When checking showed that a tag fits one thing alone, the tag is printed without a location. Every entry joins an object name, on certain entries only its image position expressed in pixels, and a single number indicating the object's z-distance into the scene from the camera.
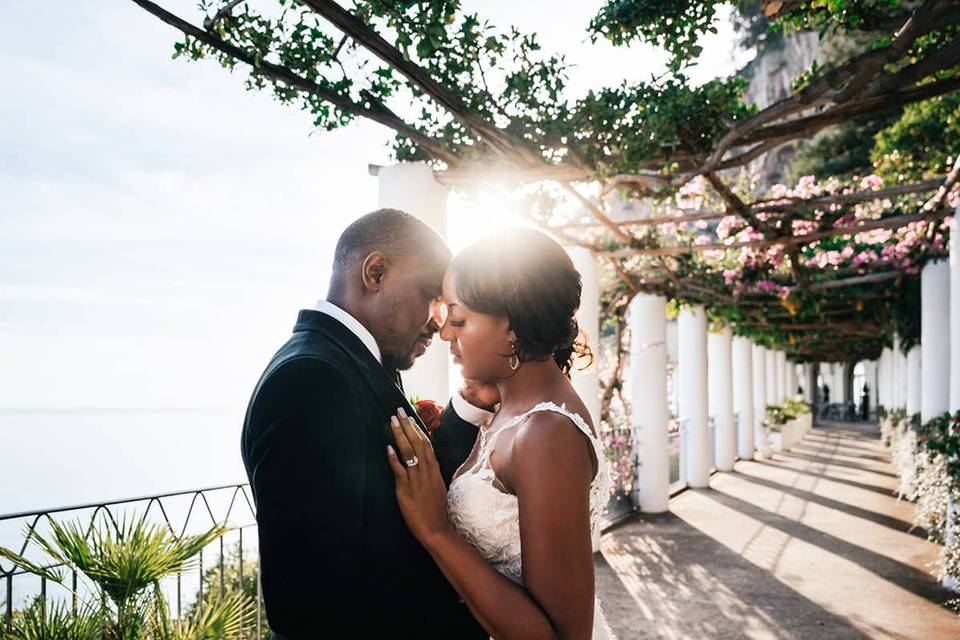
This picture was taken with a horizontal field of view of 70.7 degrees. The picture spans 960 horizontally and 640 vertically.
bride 1.65
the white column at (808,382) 44.96
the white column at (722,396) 15.95
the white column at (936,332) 9.62
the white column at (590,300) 8.19
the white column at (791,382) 29.55
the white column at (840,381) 48.22
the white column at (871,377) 43.72
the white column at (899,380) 17.52
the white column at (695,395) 13.42
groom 1.56
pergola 3.89
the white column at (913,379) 14.31
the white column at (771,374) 24.41
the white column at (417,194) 5.04
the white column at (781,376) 27.14
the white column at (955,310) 6.61
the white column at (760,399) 18.75
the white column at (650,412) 10.84
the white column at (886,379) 24.75
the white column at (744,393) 18.39
